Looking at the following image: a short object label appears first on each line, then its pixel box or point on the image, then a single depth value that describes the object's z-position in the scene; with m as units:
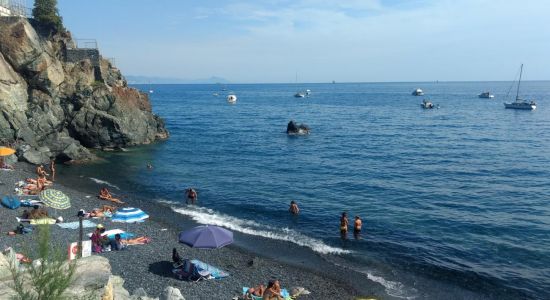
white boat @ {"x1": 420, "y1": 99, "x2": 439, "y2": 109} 120.56
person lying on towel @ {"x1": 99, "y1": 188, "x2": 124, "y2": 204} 33.14
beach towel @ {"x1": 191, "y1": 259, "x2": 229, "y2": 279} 20.20
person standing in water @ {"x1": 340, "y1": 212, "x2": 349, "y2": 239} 27.72
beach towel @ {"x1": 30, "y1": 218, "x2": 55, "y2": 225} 23.29
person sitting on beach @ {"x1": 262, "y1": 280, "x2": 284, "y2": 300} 17.47
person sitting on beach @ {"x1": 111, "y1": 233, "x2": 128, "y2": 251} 22.44
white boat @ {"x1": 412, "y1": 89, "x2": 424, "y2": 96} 196.62
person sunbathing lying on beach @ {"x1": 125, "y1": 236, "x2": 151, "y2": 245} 23.87
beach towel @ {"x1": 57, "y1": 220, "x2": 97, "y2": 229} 25.27
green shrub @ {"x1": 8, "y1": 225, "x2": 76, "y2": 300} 8.59
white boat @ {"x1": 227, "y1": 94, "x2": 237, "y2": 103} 154.71
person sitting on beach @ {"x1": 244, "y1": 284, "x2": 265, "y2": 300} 17.92
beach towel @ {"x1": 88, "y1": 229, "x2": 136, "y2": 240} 24.00
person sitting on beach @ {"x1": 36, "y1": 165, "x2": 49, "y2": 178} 36.34
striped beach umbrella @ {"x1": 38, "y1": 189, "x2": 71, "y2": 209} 22.32
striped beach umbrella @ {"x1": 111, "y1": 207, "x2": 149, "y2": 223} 27.98
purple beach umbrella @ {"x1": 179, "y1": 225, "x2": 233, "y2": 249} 19.80
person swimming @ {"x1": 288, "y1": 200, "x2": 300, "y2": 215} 31.80
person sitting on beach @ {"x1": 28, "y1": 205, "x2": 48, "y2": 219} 24.85
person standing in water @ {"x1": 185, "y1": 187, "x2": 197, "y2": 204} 34.62
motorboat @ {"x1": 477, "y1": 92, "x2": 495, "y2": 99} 164.25
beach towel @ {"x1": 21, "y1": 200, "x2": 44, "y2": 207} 28.64
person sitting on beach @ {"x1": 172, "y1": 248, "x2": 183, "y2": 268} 20.52
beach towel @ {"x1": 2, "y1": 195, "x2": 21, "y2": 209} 27.45
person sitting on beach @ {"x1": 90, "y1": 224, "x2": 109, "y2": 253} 21.77
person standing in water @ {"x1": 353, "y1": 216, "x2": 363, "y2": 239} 27.88
